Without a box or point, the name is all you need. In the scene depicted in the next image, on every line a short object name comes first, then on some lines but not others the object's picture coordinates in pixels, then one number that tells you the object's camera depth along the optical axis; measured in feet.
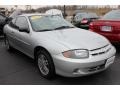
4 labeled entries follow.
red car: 9.22
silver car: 5.99
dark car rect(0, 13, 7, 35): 15.10
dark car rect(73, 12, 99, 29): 18.18
